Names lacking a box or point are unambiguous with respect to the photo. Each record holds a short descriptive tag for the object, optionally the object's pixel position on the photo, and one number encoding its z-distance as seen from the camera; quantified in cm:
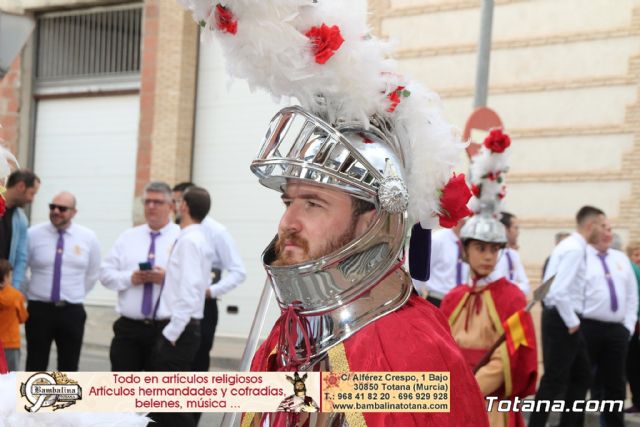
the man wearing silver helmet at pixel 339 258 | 286
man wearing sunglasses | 805
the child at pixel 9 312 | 701
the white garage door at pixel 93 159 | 1730
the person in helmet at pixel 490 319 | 568
